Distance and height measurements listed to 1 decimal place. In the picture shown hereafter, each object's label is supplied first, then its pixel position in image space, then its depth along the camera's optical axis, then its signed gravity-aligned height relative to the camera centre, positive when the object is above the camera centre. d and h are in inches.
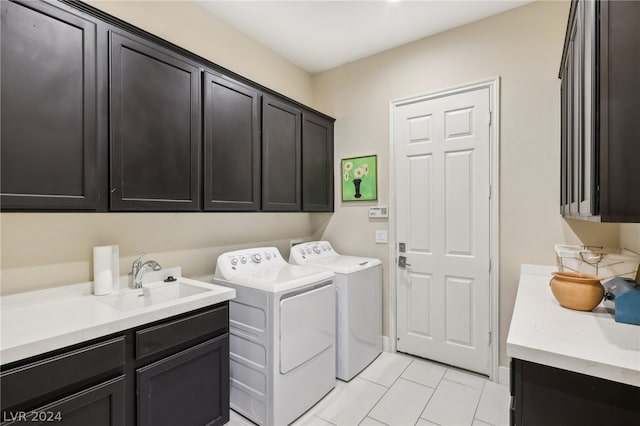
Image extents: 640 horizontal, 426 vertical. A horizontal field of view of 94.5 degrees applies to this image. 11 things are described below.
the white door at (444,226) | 97.5 -4.7
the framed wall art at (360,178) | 118.6 +14.1
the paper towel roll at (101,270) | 66.1 -12.8
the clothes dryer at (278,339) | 73.5 -33.7
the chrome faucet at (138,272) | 72.0 -14.4
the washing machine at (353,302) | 96.4 -31.1
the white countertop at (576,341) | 35.3 -18.1
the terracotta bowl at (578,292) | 52.7 -14.5
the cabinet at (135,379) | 42.9 -28.9
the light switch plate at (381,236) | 116.3 -9.3
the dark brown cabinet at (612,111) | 34.3 +12.2
